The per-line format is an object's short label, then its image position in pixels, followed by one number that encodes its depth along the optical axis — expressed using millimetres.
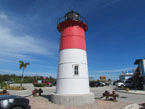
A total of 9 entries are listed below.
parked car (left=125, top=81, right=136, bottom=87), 35312
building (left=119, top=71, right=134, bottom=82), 59312
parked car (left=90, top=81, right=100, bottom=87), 35709
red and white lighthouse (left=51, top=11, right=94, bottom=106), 10281
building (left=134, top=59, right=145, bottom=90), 25609
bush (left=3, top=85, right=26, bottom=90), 23667
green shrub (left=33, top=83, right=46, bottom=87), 35656
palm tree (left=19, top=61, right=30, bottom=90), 31156
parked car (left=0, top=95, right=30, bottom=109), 5959
